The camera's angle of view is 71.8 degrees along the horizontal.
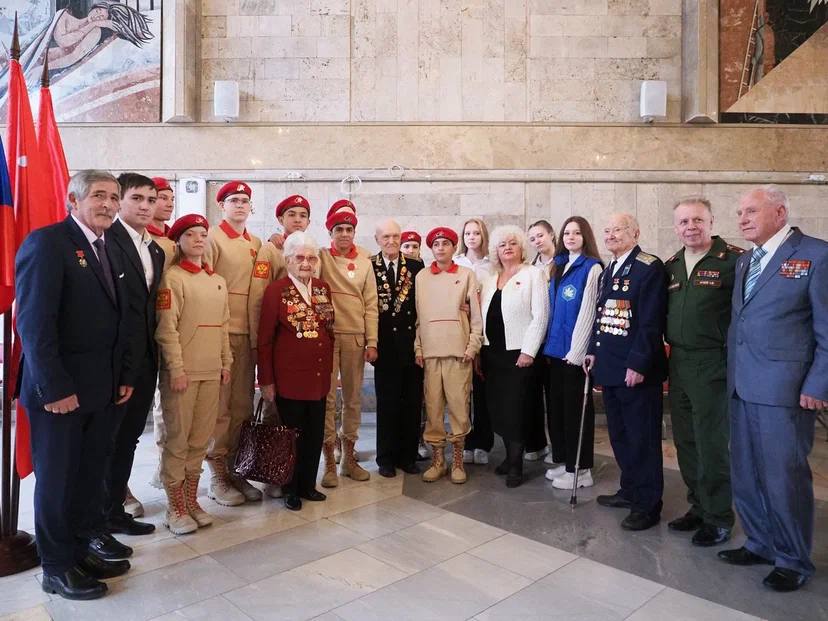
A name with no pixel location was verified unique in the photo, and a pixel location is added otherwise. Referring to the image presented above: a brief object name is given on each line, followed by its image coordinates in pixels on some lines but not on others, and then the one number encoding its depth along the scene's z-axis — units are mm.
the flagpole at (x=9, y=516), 2826
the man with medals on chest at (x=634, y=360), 3381
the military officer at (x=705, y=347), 3205
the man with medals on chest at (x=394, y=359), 4285
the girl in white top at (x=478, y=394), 4703
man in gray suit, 2678
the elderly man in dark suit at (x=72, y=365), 2387
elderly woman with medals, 3586
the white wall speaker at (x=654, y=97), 6750
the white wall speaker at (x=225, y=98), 6797
